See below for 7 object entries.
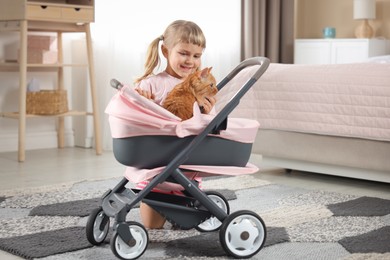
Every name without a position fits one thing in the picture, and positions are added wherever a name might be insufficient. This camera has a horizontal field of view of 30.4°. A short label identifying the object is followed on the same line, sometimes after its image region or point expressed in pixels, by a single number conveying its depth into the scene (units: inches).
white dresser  225.6
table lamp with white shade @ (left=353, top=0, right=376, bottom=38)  230.2
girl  89.0
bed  124.2
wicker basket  169.5
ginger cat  83.6
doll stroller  79.8
